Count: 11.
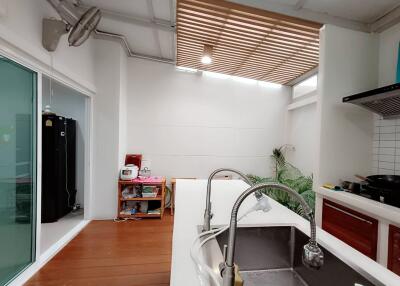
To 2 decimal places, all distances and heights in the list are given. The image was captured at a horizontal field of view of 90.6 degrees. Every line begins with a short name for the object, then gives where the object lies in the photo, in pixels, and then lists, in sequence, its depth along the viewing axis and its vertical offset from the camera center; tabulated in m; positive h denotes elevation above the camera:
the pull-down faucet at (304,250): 0.55 -0.32
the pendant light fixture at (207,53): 2.81 +1.24
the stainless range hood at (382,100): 1.52 +0.38
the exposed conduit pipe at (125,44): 2.98 +1.53
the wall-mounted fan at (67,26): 1.88 +1.08
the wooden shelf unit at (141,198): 3.20 -0.93
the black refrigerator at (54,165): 2.88 -0.44
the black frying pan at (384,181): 1.59 -0.33
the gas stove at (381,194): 1.53 -0.43
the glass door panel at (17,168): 1.63 -0.29
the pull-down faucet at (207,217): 1.04 -0.41
